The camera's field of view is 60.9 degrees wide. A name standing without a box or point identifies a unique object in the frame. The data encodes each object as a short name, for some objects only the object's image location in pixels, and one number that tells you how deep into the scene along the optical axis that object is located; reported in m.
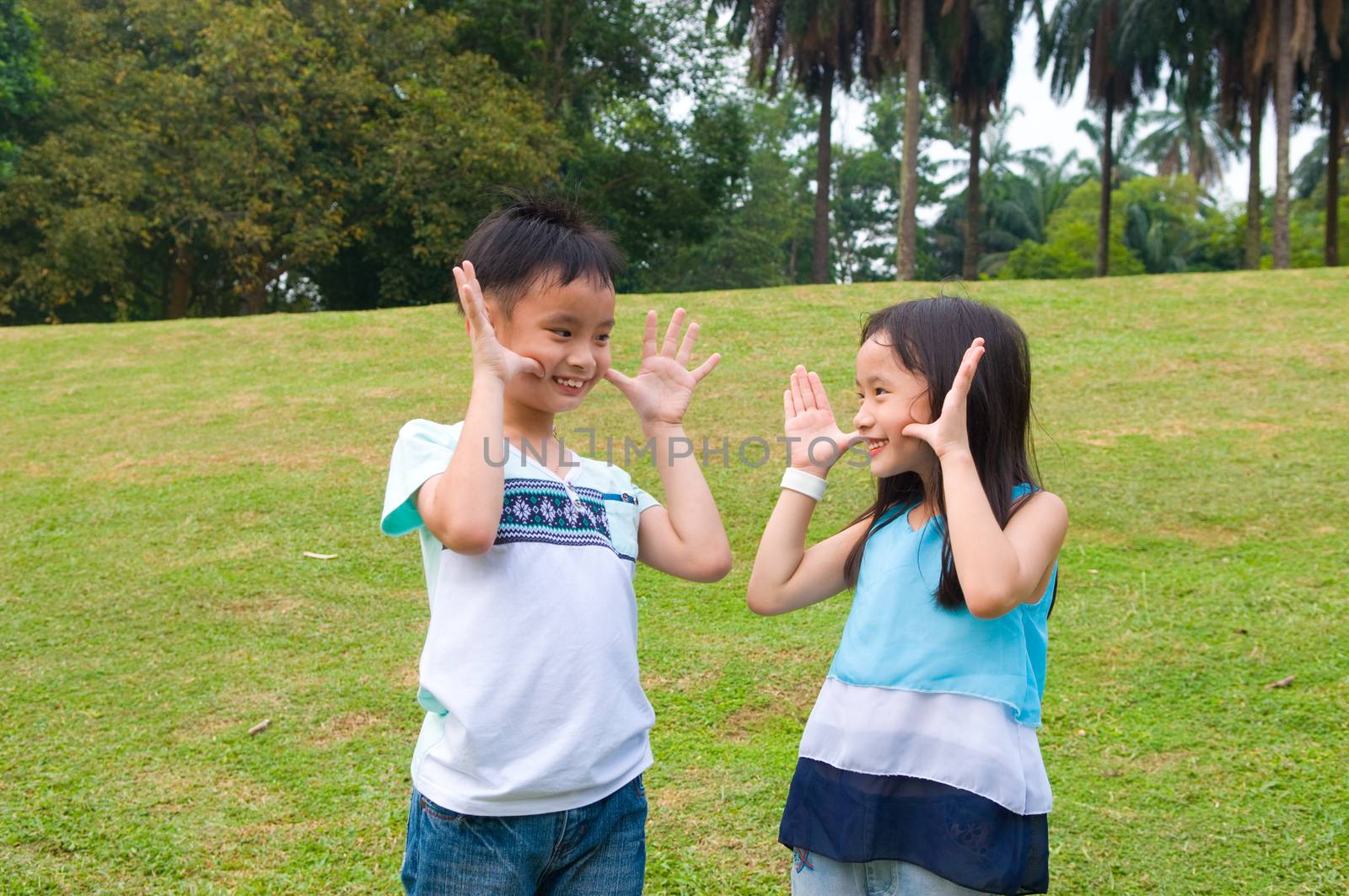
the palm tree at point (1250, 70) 18.91
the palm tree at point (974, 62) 20.36
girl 1.59
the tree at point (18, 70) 16.88
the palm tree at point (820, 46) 20.33
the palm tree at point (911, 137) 17.88
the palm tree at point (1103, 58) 21.66
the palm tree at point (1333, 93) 19.12
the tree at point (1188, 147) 41.12
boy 1.58
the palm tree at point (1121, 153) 35.97
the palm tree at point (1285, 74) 17.23
